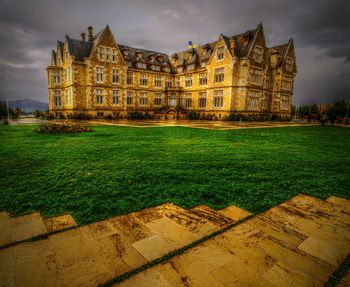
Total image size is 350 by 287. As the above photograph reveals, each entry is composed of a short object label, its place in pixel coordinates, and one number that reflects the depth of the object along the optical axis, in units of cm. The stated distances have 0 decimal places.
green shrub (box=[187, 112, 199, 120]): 3956
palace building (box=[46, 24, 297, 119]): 3475
